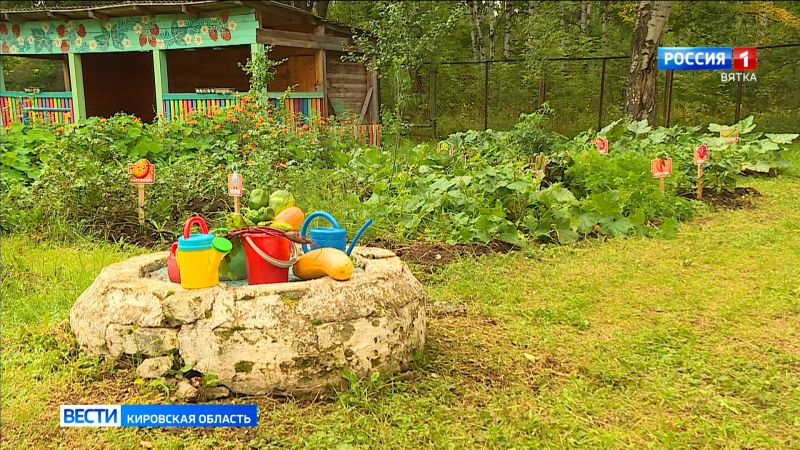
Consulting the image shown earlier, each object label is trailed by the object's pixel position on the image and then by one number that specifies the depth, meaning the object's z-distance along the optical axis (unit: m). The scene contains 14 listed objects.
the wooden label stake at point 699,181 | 7.20
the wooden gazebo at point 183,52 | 11.55
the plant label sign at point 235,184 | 4.27
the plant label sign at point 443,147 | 7.80
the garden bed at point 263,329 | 2.74
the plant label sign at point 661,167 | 6.37
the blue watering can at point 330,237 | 3.13
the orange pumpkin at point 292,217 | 3.26
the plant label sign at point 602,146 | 7.35
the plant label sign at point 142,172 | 5.00
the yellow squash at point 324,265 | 2.95
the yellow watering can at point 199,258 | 2.87
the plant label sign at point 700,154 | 7.18
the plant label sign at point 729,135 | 8.41
